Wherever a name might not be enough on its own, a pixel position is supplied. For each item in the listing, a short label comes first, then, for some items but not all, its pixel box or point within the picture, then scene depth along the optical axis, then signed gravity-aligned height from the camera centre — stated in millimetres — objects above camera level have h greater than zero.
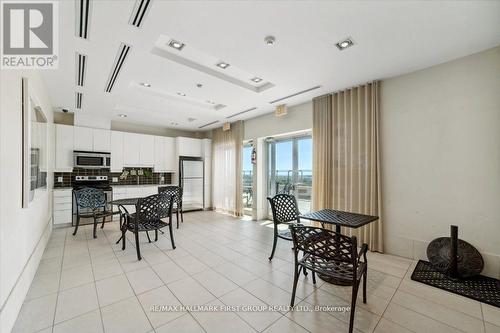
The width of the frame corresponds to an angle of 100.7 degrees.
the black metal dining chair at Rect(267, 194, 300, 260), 3094 -646
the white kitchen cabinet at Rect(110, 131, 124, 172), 5481 +479
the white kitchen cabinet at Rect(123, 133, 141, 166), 5695 +554
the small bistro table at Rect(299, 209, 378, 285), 2299 -614
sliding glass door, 4914 -2
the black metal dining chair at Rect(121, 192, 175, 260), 3082 -737
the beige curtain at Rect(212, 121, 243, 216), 5855 -24
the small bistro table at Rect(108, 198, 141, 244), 3625 -596
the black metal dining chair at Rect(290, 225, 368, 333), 1603 -713
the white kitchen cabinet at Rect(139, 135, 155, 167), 5980 +552
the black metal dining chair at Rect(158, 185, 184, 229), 4502 -531
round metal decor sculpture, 2434 -1117
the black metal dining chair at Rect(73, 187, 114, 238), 4094 -694
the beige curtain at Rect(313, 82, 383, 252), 3283 +216
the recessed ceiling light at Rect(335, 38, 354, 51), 2297 +1411
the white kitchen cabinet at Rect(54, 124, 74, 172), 4730 +509
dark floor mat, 2082 -1304
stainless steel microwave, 4859 +227
